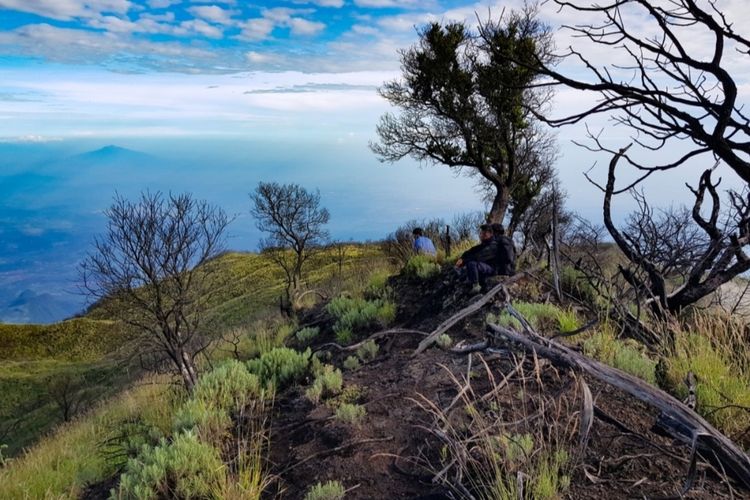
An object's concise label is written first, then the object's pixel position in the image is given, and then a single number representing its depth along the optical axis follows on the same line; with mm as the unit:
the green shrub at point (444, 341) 5973
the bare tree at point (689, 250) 5238
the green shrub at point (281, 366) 6189
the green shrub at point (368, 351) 6551
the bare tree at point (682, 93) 2420
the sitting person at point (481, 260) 8328
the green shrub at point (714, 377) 3537
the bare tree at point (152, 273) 11797
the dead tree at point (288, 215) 32250
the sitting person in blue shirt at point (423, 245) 12102
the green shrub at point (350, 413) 4402
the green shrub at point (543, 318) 5531
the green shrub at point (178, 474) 3637
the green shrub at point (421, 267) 9875
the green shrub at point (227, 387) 5164
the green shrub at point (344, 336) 7707
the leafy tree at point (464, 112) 19125
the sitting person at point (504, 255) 8734
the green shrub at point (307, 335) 8680
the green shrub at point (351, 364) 6227
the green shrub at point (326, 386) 5156
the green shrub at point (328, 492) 3270
